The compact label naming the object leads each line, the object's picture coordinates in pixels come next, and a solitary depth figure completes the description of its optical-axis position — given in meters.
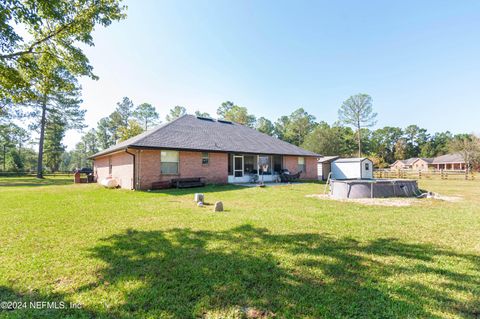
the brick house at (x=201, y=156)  12.75
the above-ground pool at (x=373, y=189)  9.36
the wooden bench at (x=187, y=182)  13.20
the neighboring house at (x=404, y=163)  57.03
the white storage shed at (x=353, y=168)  20.36
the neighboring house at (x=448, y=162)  48.01
